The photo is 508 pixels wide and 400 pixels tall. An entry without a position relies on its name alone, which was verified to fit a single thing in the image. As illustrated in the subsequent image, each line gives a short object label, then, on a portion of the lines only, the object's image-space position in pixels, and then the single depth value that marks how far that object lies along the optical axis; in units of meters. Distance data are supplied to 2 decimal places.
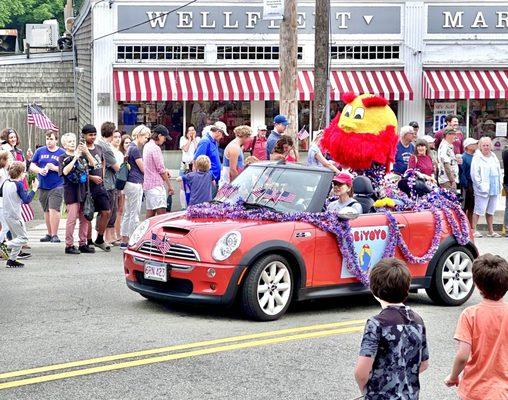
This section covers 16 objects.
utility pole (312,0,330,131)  18.52
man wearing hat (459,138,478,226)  17.53
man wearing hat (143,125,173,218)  14.59
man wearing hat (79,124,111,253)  14.34
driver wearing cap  10.20
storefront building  25.78
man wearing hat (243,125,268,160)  16.67
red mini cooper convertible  9.33
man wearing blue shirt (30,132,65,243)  15.30
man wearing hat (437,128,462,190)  16.83
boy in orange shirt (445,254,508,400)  4.93
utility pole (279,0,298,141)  18.25
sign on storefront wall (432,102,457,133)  27.12
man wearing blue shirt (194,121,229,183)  15.35
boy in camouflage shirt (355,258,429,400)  4.89
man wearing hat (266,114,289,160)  15.66
